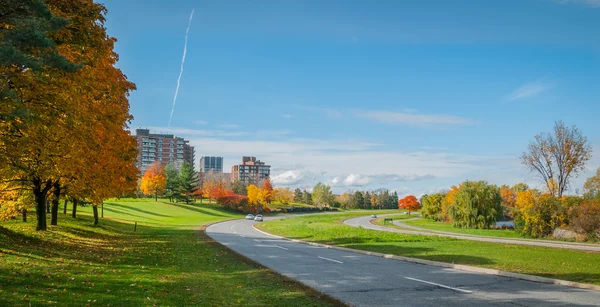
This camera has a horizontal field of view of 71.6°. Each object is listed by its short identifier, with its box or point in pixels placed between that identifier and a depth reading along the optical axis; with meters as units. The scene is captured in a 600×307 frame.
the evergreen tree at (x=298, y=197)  173.88
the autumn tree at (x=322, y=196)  155.12
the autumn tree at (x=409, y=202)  103.81
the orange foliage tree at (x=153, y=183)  105.12
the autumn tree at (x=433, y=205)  84.19
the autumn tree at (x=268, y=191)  118.38
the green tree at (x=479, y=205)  57.97
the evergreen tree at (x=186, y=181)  110.12
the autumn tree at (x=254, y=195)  112.34
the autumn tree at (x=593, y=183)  59.53
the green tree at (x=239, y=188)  139.38
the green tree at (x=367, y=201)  180.88
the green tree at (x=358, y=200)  177.25
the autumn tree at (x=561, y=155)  58.59
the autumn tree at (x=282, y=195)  146.75
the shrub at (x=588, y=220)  37.97
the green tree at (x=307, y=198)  174.00
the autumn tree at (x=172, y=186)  111.09
